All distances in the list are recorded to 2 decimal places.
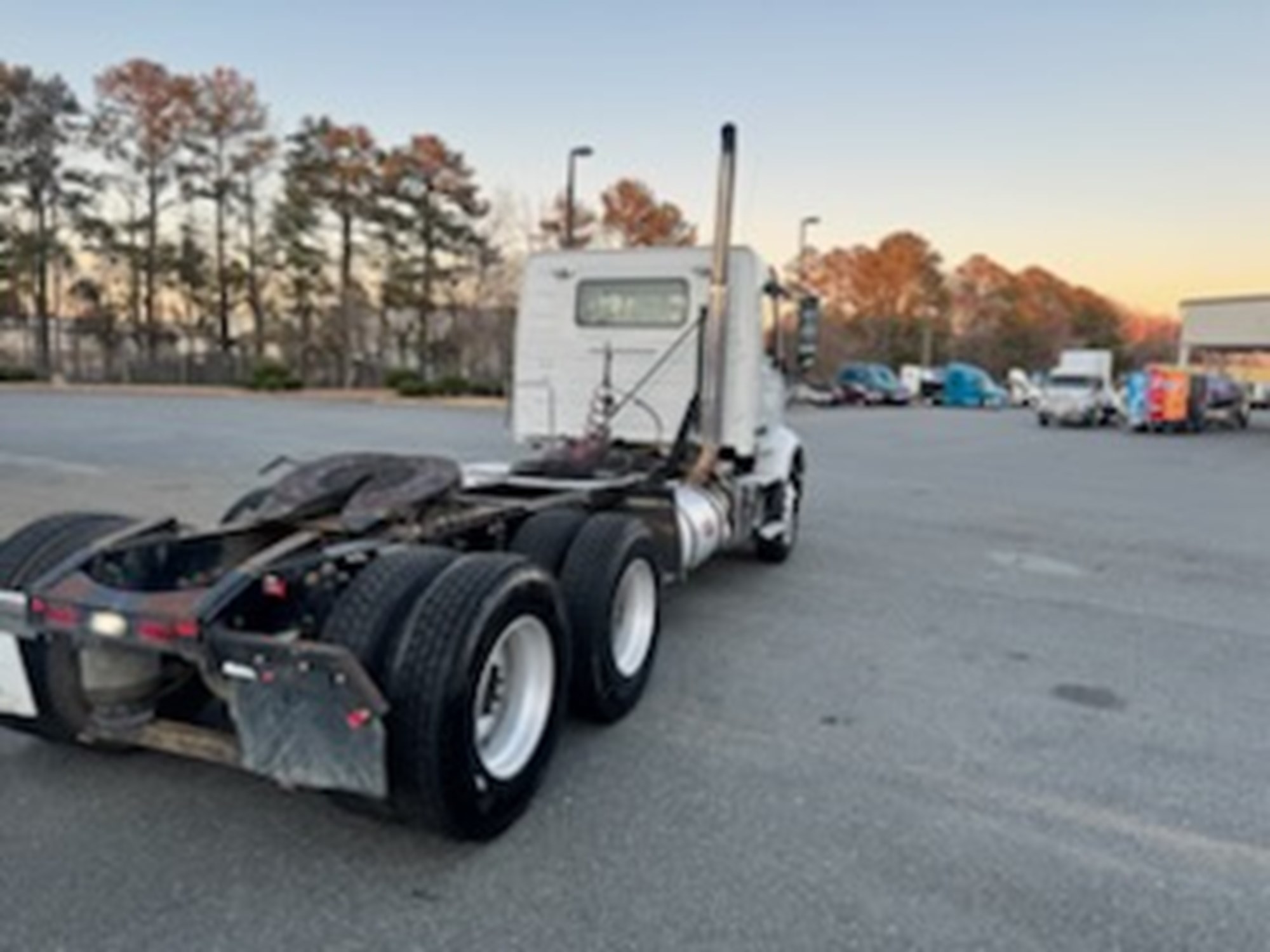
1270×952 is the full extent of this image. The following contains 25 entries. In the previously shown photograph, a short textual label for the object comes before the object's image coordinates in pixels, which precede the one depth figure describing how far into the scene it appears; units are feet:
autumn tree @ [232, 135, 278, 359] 146.82
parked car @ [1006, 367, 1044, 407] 172.96
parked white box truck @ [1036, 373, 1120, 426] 108.99
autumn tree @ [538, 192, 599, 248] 134.92
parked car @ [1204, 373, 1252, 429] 114.42
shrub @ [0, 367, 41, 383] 129.29
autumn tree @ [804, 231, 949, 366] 229.45
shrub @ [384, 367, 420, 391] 120.81
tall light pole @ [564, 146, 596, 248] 89.76
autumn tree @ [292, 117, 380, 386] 145.28
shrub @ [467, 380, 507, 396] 119.44
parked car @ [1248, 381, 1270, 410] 192.34
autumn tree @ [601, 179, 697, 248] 145.89
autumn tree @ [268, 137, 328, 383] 146.41
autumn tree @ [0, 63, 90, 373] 137.59
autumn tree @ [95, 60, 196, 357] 137.90
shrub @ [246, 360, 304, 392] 127.65
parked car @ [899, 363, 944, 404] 167.53
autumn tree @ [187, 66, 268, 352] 140.77
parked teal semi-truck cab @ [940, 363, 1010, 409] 160.45
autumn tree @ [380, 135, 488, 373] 144.97
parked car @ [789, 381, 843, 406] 117.08
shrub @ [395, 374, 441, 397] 117.70
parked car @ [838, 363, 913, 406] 140.05
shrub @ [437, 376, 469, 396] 118.11
